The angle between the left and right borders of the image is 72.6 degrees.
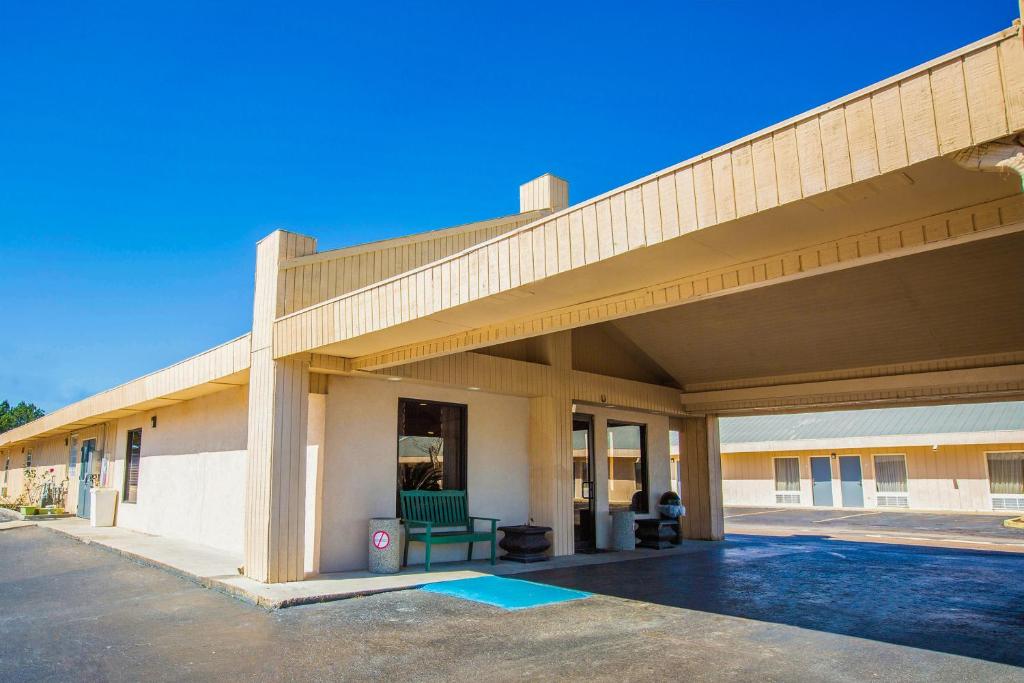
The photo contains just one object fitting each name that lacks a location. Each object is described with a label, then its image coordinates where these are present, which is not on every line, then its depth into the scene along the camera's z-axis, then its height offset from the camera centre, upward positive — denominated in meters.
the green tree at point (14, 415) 65.70 +5.18
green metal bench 9.67 -0.78
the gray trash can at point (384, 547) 9.16 -1.07
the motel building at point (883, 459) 23.25 +0.03
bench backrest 10.08 -0.63
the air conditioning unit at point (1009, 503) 22.84 -1.44
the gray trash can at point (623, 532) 12.75 -1.26
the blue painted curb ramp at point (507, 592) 7.53 -1.47
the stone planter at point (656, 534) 13.08 -1.33
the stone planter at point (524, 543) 10.62 -1.21
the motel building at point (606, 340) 4.14 +1.51
